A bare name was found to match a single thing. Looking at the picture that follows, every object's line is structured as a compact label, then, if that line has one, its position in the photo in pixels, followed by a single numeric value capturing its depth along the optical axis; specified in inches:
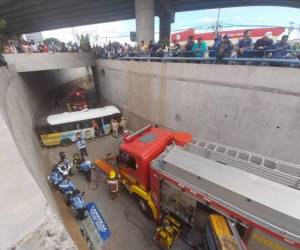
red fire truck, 126.3
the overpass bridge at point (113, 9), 593.6
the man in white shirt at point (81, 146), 377.4
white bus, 423.5
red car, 641.0
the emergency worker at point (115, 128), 485.7
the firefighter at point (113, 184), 256.8
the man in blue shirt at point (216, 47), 288.0
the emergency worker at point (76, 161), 331.0
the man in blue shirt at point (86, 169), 302.0
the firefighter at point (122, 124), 501.7
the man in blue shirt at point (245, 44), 271.3
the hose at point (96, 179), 302.6
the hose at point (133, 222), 212.6
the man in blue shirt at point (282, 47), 246.6
